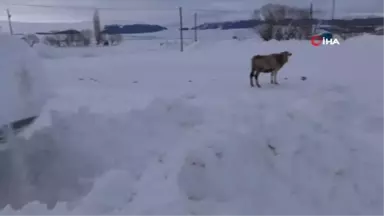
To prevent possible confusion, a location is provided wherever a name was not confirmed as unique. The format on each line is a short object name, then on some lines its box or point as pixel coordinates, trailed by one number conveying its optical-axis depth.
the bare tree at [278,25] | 27.66
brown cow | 7.76
